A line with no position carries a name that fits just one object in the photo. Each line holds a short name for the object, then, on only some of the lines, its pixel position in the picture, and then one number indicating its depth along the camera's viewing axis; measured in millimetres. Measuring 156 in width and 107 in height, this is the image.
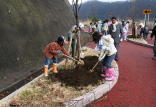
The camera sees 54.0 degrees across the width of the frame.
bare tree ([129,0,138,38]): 14615
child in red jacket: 4676
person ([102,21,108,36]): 15127
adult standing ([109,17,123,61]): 6607
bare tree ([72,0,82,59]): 4766
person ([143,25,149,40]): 14273
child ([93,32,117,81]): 4668
